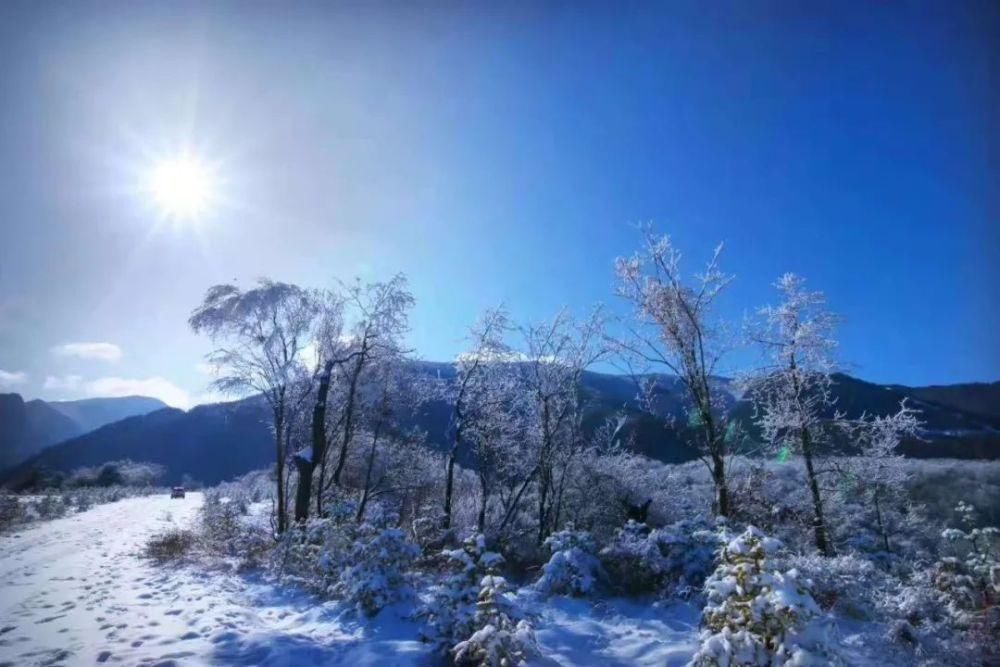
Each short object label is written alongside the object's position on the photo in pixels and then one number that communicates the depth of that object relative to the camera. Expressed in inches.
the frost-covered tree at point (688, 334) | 461.1
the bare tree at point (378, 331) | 629.3
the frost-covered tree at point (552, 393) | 601.3
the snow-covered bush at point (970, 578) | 238.1
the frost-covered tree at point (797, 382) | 534.3
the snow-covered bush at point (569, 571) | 338.6
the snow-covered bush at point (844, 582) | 274.8
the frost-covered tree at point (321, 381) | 538.6
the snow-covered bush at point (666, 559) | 333.1
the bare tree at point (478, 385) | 652.1
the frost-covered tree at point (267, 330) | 621.0
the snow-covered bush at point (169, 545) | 522.3
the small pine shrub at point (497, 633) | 200.8
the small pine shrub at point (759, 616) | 141.2
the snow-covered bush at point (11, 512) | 750.4
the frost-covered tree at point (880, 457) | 478.6
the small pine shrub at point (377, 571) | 305.0
